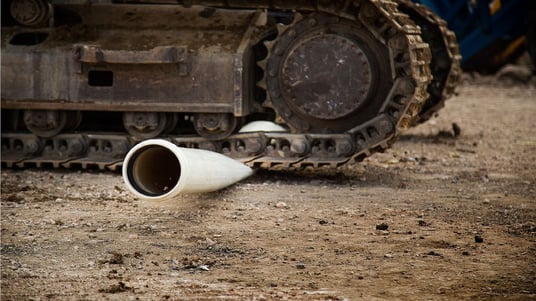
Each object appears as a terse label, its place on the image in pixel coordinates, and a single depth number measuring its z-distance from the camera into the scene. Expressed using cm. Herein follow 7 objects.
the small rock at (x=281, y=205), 1428
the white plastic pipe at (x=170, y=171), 1305
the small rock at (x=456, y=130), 2350
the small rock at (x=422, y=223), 1300
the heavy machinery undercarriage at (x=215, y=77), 1639
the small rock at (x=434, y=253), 1137
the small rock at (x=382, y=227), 1273
